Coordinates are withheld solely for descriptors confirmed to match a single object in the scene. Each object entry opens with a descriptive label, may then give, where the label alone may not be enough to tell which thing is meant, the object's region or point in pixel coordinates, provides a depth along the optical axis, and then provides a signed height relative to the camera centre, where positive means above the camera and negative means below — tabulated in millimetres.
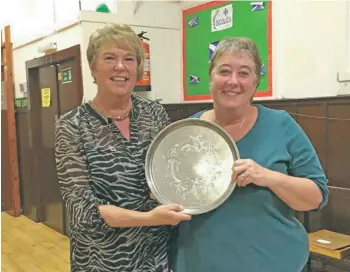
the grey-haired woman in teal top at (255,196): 1170 -280
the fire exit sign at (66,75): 4236 +281
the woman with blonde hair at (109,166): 1188 -191
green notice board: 3611 +641
